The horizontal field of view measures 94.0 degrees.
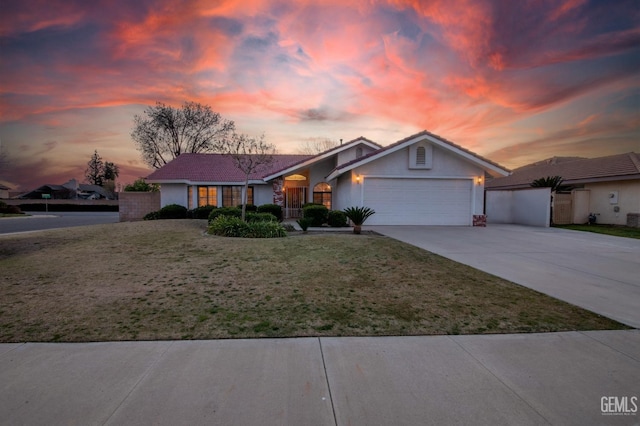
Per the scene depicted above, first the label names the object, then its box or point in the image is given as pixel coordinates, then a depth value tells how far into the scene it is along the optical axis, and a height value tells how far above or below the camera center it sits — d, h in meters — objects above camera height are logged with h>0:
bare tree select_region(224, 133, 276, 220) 18.21 +3.64
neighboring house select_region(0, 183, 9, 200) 42.09 +1.74
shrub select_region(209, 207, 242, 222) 15.20 -0.52
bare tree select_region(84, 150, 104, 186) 79.44 +8.26
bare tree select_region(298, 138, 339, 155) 42.16 +8.42
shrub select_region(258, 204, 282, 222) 17.42 -0.38
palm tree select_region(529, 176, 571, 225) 17.70 +1.21
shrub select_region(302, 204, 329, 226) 15.26 -0.56
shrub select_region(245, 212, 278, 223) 13.62 -0.66
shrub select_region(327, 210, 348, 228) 15.37 -0.82
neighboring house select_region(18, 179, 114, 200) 55.34 +2.21
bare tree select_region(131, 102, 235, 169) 31.91 +7.98
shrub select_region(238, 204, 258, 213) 18.64 -0.32
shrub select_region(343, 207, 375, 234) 12.61 -0.63
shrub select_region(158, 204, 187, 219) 18.81 -0.58
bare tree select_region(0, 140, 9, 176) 31.65 +4.59
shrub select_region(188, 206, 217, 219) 19.36 -0.54
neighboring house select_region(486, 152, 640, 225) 16.95 +0.79
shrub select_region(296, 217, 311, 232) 13.04 -0.89
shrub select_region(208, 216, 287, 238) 11.23 -1.01
